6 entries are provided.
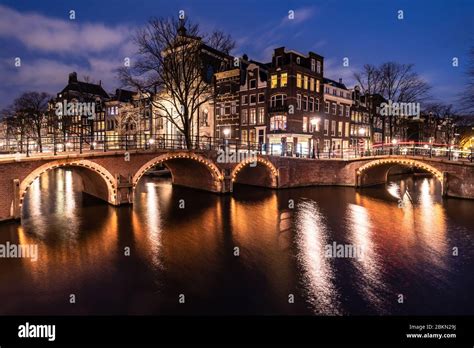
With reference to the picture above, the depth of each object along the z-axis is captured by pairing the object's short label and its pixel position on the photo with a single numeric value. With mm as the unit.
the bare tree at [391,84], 44344
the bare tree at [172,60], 29797
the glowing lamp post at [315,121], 45397
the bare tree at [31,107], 54156
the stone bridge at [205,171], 18734
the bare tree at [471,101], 29078
